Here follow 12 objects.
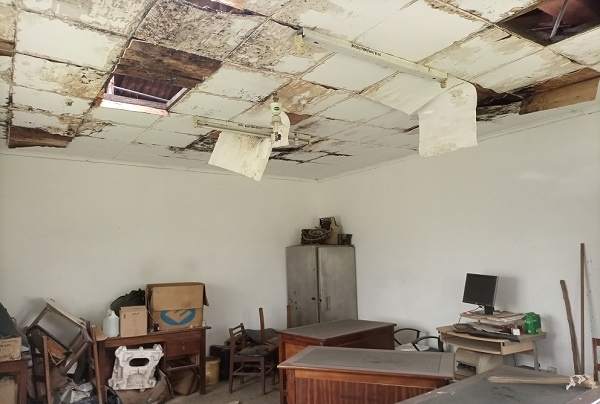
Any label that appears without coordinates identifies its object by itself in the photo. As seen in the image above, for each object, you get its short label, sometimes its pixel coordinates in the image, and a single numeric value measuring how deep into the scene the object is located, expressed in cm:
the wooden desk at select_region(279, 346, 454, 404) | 246
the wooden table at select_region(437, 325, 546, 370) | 368
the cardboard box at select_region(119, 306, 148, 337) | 456
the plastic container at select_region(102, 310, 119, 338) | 456
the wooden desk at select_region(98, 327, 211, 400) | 452
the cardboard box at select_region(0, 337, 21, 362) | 369
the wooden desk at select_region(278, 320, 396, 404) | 420
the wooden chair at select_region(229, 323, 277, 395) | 496
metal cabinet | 587
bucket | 522
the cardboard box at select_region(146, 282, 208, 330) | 485
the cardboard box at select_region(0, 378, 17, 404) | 373
